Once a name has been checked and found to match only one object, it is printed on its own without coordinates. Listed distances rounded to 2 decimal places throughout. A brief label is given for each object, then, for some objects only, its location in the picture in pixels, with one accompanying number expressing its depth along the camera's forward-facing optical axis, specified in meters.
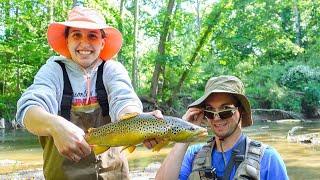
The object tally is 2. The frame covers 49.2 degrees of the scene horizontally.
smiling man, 2.44
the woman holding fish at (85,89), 1.88
